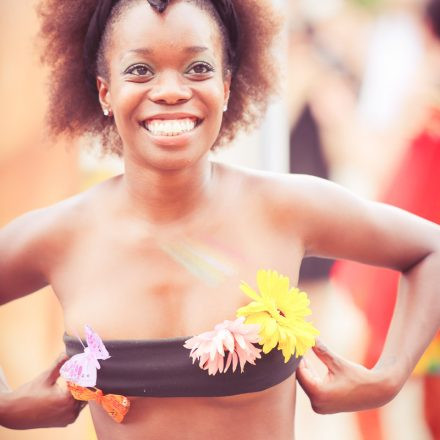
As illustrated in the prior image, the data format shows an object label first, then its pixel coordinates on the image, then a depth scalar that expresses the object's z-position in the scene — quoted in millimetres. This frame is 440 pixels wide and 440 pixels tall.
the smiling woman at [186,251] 1602
